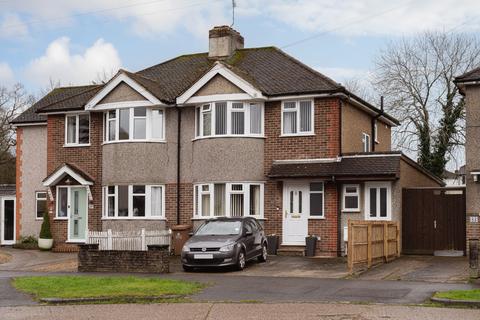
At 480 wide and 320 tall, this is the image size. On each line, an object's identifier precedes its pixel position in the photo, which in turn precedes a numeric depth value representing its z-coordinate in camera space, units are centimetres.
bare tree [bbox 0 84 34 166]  5775
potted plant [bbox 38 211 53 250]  3095
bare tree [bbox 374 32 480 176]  4428
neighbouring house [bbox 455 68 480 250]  2548
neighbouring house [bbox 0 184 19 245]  3584
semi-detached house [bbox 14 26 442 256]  2686
